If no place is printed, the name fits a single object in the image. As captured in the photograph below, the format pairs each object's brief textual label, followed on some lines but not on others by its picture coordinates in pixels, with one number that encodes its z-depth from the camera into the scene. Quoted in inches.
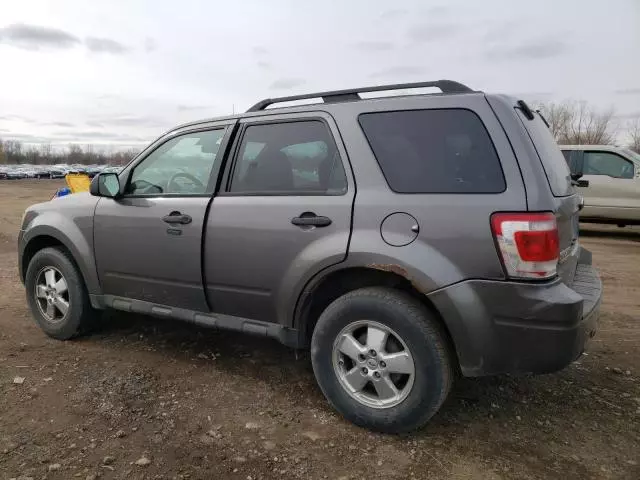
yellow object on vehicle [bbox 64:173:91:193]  362.3
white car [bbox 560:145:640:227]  402.0
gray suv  99.0
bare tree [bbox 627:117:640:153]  1658.2
